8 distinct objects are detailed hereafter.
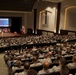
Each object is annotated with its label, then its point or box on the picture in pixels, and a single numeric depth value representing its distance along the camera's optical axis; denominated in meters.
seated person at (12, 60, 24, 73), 4.06
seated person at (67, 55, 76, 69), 3.80
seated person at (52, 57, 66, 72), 3.47
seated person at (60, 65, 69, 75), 2.77
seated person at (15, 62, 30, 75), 3.31
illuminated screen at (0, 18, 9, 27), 19.12
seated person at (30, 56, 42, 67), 4.11
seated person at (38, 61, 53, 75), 3.33
